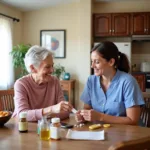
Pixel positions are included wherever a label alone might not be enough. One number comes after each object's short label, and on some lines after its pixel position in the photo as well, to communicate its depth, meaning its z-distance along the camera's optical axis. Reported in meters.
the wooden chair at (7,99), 2.21
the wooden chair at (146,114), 1.97
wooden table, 1.26
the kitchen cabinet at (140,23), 5.25
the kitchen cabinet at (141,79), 5.18
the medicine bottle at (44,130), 1.38
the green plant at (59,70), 5.23
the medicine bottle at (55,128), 1.37
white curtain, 4.95
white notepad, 1.39
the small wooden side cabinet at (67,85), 5.16
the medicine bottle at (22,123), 1.51
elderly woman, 1.85
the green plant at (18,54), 4.91
